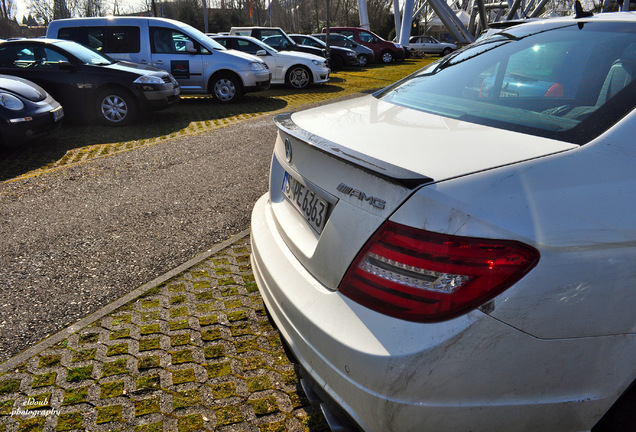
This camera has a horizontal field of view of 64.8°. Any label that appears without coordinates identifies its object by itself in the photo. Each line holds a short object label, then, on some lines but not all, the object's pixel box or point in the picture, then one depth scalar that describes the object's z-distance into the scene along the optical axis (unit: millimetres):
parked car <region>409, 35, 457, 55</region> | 38825
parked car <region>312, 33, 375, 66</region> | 24297
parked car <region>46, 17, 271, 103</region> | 11133
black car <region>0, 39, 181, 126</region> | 8984
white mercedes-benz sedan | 1475
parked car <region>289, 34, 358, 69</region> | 21719
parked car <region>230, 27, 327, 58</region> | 17453
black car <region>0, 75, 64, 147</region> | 6613
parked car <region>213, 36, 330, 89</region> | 14164
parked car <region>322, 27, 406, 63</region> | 26109
